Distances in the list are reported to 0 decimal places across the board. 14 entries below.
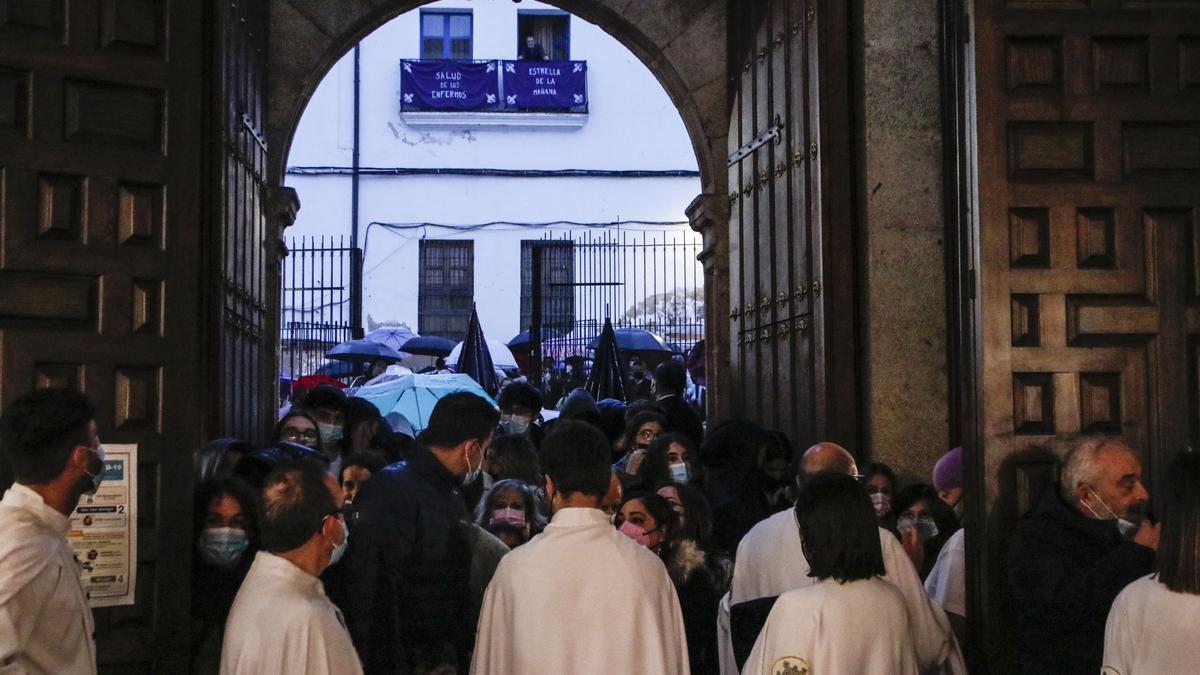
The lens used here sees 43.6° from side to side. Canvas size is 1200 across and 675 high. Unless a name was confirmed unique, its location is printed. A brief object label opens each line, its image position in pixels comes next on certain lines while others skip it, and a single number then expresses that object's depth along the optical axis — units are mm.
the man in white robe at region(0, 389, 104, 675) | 4199
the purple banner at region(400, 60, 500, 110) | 29562
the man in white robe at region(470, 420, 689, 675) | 4598
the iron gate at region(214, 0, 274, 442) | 8906
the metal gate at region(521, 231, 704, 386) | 24078
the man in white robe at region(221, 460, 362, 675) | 4051
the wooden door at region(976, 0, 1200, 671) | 5961
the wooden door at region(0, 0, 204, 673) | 5559
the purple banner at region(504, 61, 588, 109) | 29891
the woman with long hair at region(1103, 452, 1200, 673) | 4086
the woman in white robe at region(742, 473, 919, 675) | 4414
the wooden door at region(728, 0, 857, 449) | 9156
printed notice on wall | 5531
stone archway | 12164
